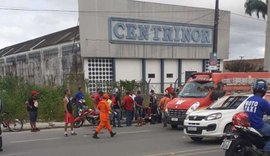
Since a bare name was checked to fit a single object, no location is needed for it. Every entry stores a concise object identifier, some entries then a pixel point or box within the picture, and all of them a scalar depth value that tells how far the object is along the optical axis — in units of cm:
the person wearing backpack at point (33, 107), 1591
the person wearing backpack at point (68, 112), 1458
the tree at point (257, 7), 3700
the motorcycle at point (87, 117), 1761
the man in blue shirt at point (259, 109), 734
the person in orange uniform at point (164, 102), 1823
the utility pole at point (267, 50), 2561
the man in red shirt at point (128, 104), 1825
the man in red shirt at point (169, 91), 1952
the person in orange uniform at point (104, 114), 1357
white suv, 1166
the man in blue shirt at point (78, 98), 1842
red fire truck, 1523
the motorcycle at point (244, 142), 752
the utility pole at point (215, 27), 2194
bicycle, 1603
